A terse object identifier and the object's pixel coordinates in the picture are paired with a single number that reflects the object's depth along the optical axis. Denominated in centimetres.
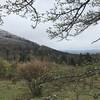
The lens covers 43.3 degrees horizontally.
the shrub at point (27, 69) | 911
